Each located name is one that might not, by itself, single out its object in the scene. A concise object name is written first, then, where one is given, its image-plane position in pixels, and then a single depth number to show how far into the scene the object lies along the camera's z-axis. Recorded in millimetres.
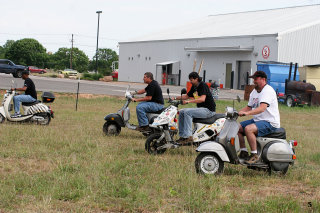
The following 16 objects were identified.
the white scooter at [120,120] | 11836
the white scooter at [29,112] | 13758
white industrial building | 40469
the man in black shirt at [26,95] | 13766
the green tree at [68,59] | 138375
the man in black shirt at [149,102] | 11734
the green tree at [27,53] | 116562
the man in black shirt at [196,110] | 9789
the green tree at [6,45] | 166000
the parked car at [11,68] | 43562
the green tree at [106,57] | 142125
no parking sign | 40344
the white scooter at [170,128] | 9578
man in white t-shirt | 7953
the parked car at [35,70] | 82812
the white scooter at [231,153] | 7836
